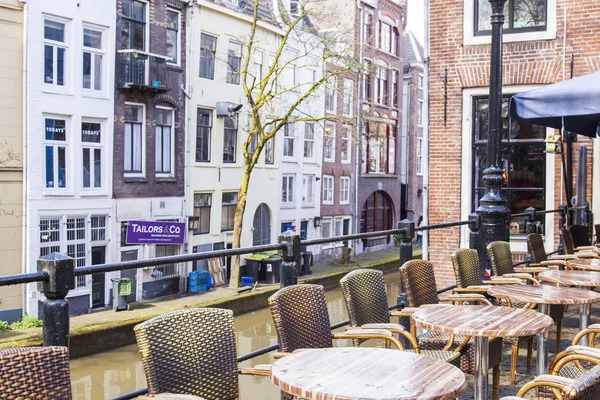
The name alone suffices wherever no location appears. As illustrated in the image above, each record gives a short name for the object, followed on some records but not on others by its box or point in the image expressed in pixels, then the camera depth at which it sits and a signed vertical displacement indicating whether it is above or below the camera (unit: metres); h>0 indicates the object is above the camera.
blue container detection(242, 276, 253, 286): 23.68 -3.06
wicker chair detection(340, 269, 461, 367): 4.08 -0.68
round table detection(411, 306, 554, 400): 3.66 -0.70
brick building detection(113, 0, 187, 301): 20.53 +1.76
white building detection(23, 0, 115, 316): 18.06 +1.29
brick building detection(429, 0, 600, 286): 11.20 +1.56
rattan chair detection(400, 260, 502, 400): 4.38 -0.77
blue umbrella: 5.91 +0.77
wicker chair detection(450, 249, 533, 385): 5.14 -0.68
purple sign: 20.47 -1.34
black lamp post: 7.41 +0.31
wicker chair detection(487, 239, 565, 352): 5.92 -0.66
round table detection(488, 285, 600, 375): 4.50 -0.69
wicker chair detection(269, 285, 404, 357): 3.54 -0.68
